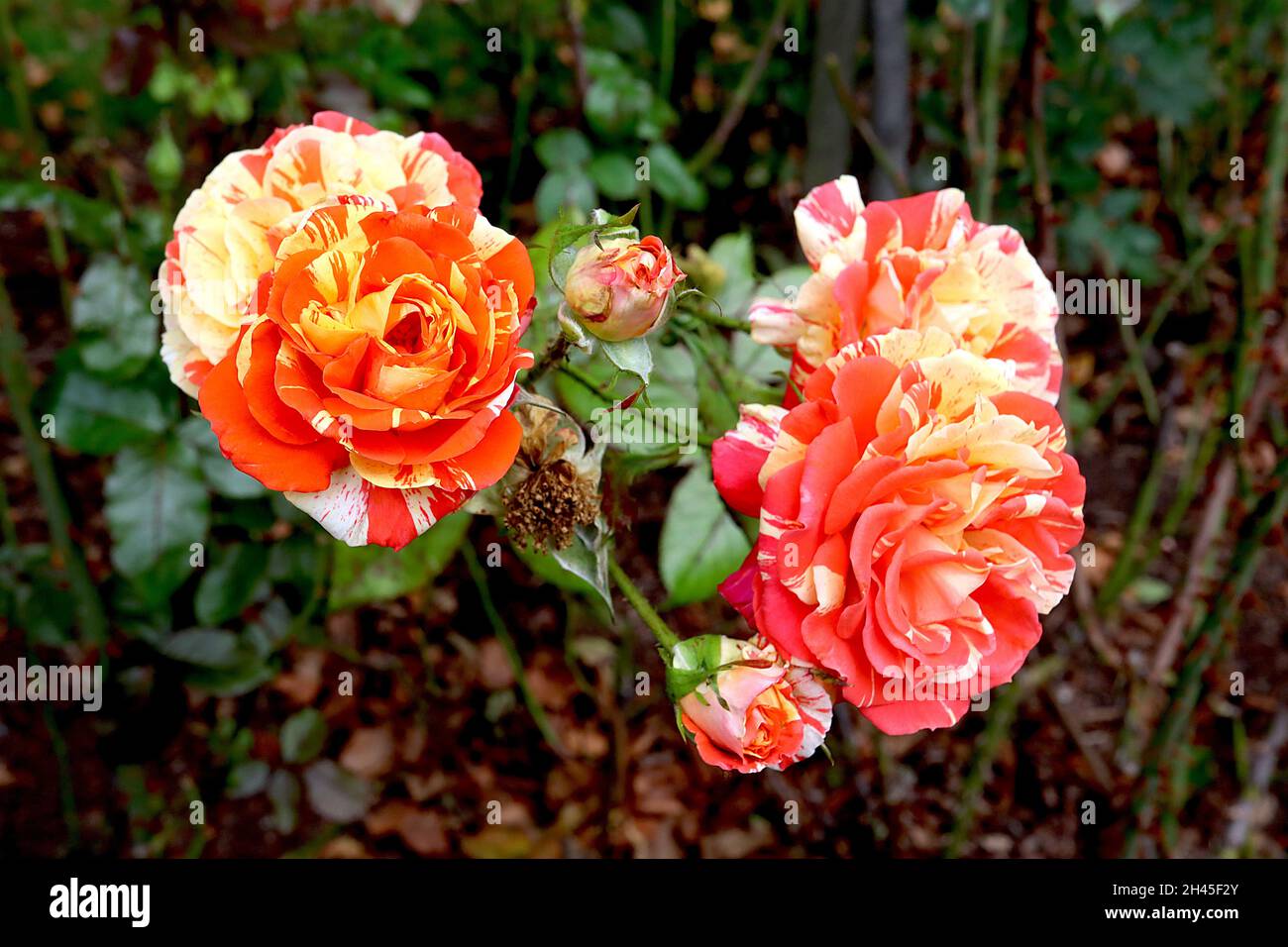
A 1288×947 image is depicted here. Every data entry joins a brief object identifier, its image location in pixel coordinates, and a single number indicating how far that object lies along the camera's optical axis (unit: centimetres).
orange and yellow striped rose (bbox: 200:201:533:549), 28
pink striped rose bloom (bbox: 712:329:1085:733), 29
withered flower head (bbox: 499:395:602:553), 32
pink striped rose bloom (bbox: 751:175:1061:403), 31
